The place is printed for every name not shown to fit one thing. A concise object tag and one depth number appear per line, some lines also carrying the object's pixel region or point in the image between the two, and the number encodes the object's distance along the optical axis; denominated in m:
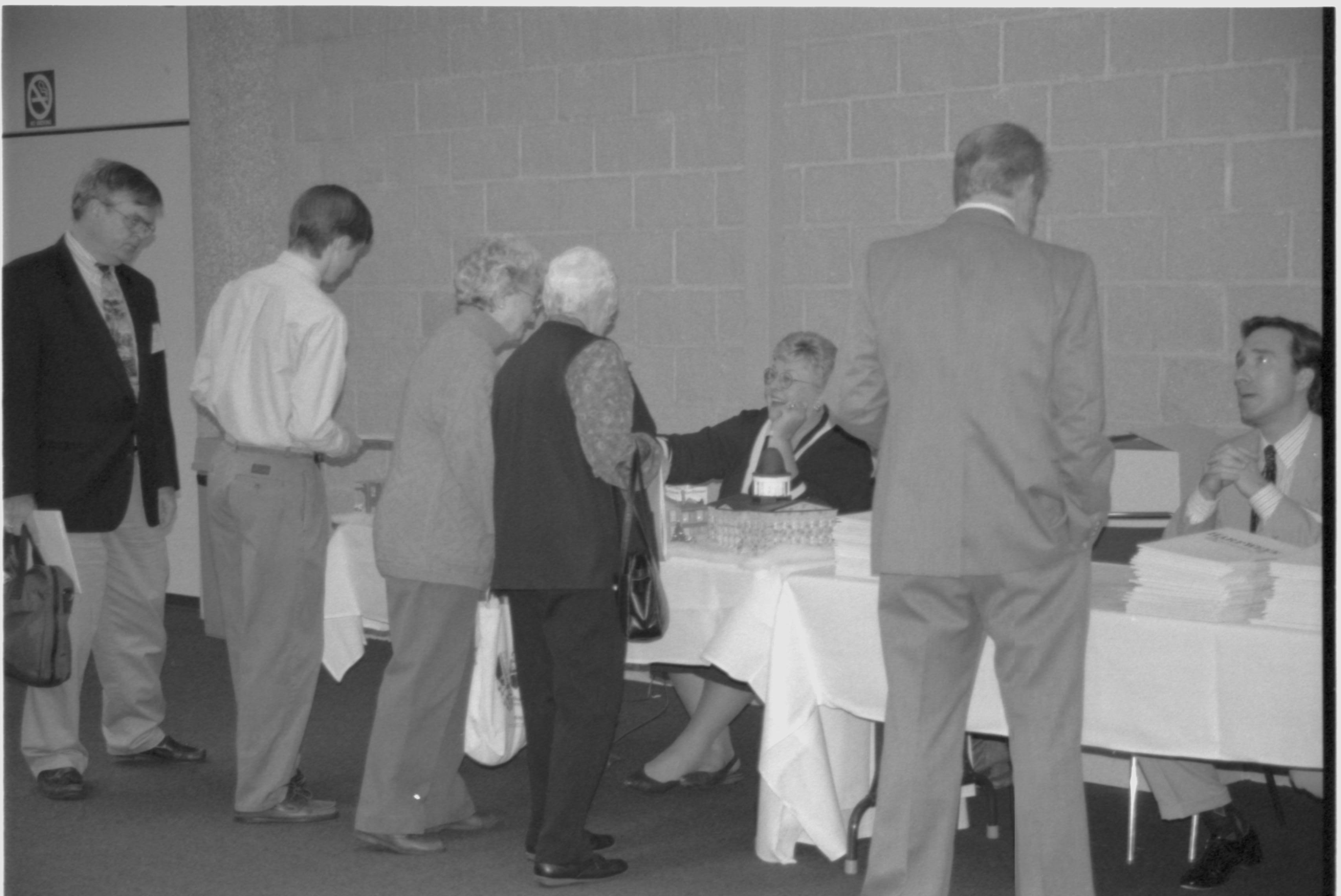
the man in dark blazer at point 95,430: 3.40
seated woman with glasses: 3.52
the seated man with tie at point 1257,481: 2.87
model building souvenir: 3.15
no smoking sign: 6.35
